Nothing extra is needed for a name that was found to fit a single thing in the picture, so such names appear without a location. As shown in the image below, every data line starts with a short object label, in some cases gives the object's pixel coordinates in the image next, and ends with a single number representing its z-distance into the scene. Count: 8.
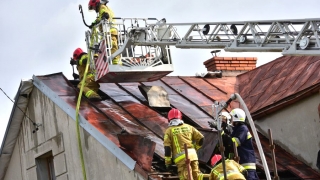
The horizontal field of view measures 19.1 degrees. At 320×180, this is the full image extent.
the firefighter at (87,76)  20.09
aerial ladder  17.05
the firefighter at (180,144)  16.50
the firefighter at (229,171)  15.40
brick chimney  24.47
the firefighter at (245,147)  16.78
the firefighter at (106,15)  20.08
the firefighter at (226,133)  16.80
